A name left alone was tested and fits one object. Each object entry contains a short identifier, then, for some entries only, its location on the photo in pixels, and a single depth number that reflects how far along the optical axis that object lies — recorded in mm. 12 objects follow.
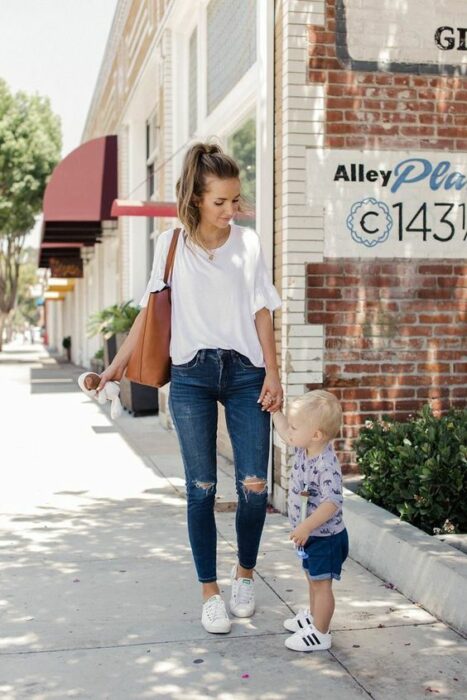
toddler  3873
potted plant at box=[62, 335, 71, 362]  38344
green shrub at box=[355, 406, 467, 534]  5133
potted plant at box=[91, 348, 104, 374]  18959
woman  4109
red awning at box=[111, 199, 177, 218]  10828
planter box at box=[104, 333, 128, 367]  14384
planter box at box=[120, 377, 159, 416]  13008
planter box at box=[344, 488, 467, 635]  4246
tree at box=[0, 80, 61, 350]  34250
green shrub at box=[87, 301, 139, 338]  14000
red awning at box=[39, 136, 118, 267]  17156
